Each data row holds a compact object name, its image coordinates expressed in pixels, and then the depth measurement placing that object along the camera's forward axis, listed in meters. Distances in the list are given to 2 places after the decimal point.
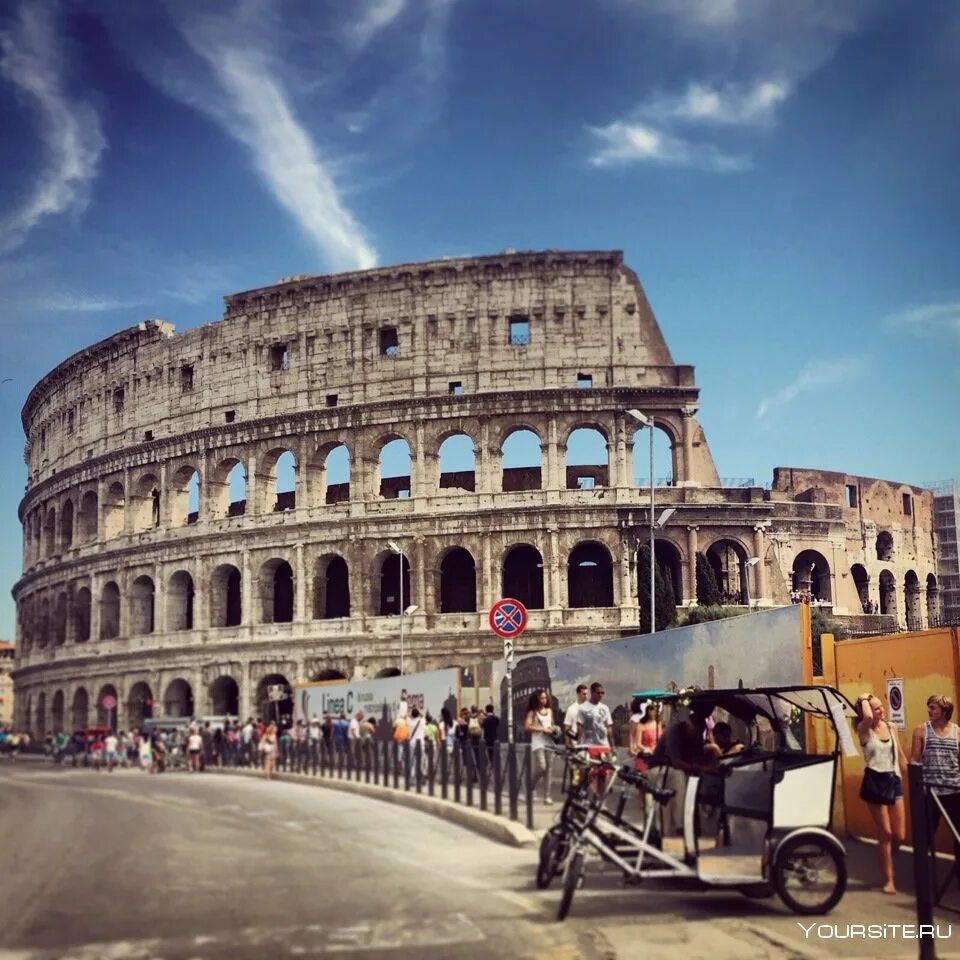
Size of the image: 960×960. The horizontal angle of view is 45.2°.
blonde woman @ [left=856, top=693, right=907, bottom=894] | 8.96
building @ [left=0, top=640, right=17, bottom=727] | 116.12
